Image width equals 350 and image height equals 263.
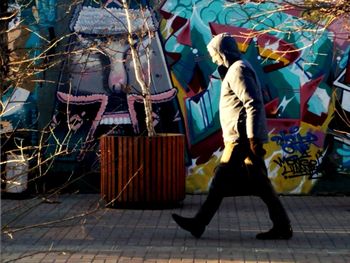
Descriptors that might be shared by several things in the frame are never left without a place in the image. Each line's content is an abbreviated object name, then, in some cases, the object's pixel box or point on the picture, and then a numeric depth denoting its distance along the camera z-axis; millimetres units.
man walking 7277
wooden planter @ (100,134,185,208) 9172
